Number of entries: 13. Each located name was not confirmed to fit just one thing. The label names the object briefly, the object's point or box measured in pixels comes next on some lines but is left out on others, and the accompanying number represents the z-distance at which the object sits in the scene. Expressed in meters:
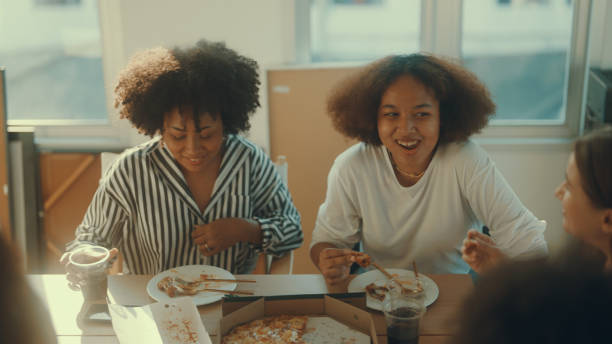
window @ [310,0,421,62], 2.96
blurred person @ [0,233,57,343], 0.53
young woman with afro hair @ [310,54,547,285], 1.81
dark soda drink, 1.26
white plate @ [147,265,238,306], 1.47
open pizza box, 1.28
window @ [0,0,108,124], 3.05
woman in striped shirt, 1.73
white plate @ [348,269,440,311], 1.44
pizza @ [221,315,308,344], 1.27
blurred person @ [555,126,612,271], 1.23
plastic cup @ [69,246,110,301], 1.44
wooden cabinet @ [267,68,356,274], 2.77
